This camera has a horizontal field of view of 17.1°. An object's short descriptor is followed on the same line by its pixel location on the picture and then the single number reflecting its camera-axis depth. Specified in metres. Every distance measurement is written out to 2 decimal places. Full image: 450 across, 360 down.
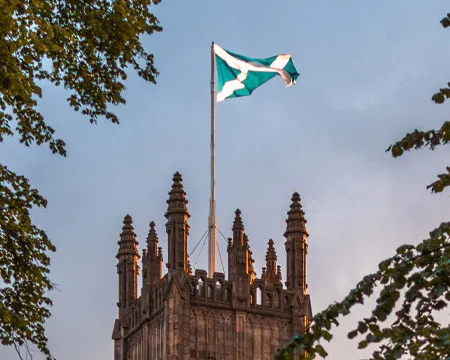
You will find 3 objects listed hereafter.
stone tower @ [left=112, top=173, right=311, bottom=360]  53.28
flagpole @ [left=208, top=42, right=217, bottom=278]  54.34
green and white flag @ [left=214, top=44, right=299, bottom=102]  55.84
